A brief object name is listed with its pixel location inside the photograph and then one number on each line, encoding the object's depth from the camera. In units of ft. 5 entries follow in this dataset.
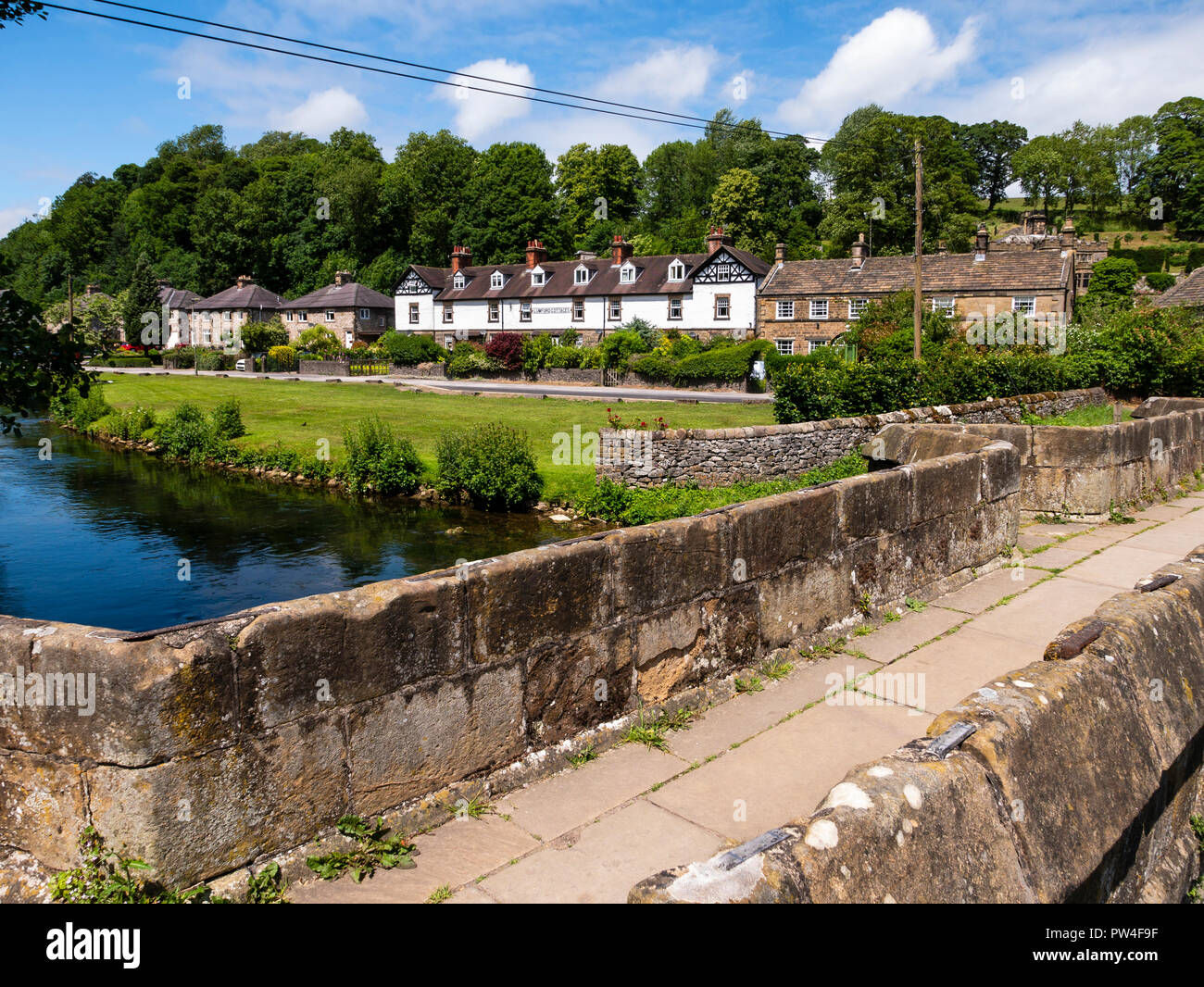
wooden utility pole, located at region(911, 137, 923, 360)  86.02
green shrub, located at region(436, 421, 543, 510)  67.46
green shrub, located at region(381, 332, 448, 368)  181.68
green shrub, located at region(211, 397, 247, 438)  93.15
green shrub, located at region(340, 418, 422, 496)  73.56
